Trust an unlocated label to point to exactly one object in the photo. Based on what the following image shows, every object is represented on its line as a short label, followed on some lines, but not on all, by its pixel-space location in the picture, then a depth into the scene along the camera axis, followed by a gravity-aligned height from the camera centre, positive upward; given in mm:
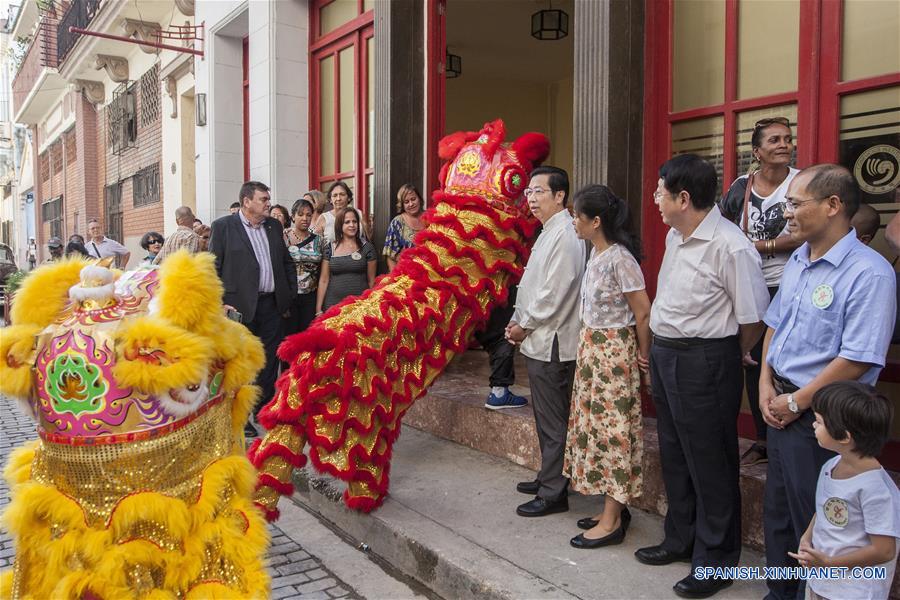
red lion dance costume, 3453 -393
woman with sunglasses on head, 3108 +228
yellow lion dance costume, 1855 -497
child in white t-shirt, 2055 -702
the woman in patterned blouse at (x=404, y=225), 5797 +244
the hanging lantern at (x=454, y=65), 11195 +2990
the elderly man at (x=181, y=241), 6711 +134
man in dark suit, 5074 -72
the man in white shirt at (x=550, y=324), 3510 -340
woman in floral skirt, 3111 -481
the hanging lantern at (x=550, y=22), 8570 +2828
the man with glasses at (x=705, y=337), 2691 -312
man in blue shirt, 2211 -205
